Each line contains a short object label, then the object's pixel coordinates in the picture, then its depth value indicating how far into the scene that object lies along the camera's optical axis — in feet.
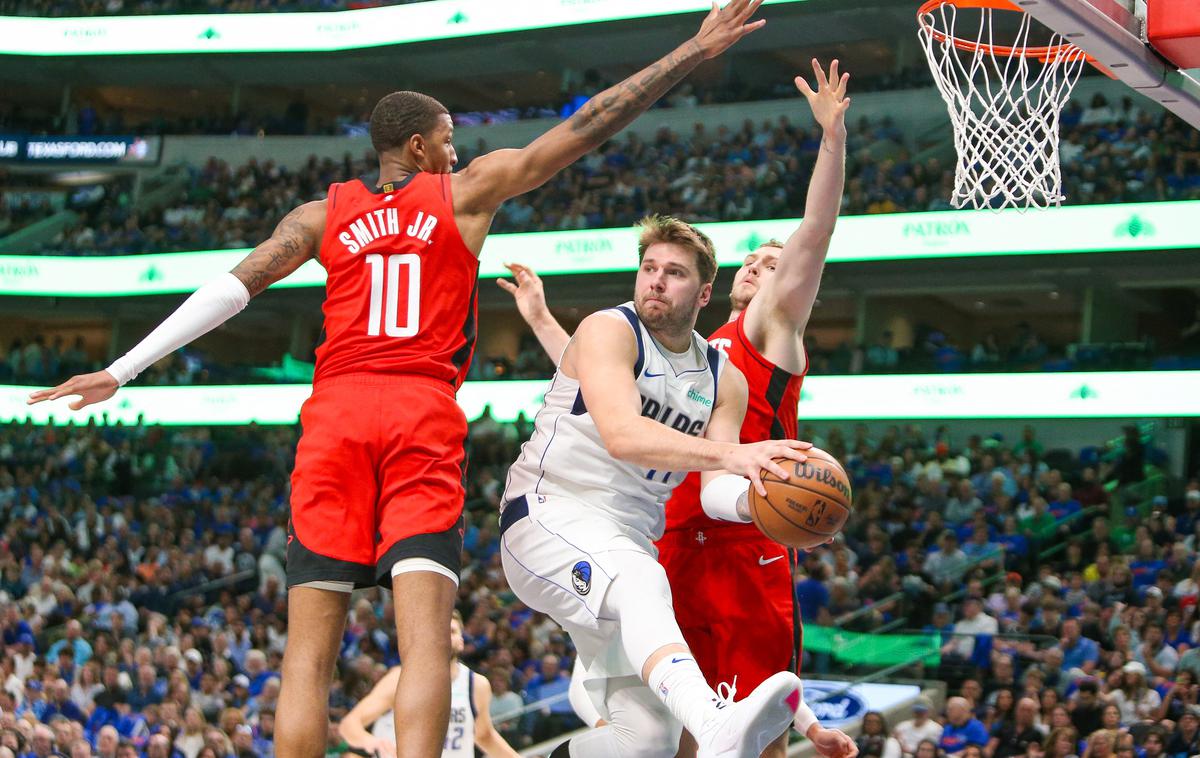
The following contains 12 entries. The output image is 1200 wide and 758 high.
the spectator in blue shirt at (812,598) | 42.22
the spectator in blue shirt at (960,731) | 32.60
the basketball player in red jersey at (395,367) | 12.98
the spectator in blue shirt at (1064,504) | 49.39
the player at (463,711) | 26.04
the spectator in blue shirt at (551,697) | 36.04
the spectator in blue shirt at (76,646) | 47.91
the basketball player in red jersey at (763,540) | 15.97
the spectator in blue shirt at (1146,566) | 41.86
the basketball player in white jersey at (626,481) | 13.33
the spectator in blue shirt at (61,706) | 43.27
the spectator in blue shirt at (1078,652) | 36.32
